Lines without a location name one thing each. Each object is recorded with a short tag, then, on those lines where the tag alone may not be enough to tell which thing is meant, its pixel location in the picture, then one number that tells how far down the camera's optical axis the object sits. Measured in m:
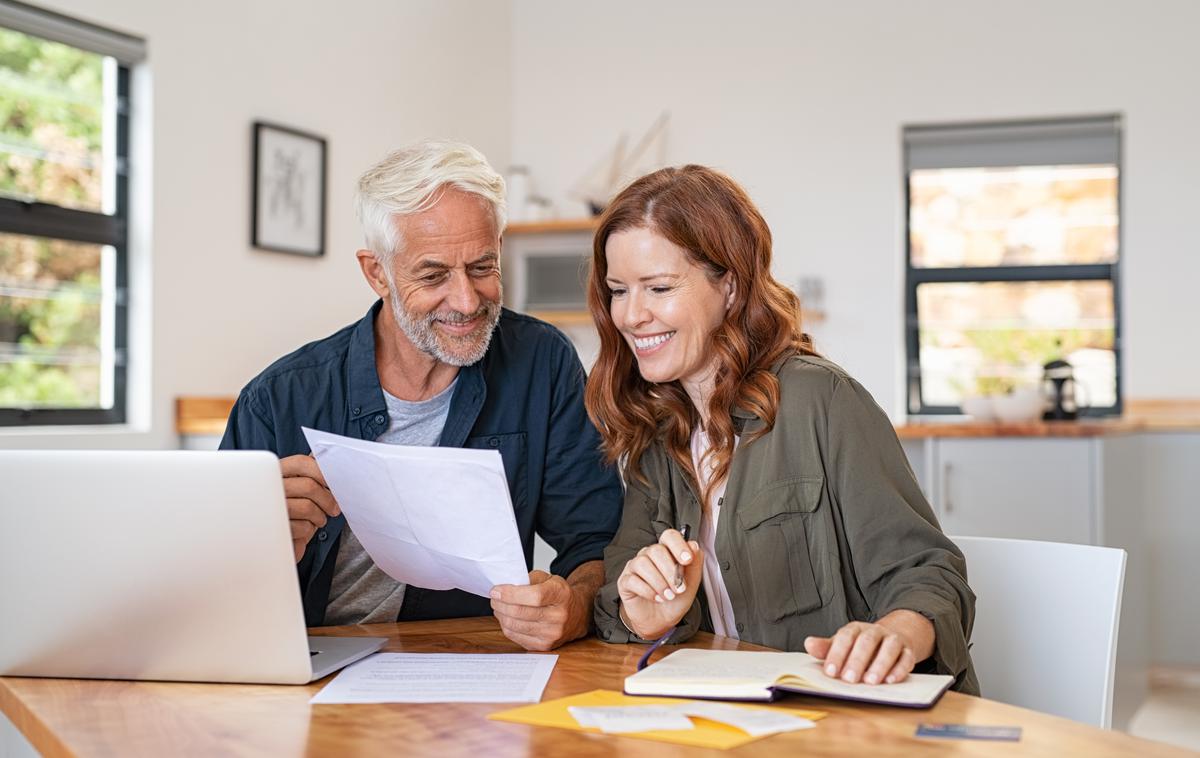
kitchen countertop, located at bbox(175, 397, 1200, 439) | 3.69
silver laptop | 1.17
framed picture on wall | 4.12
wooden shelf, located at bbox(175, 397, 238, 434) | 3.75
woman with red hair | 1.51
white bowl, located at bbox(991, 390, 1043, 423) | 4.06
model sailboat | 5.44
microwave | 5.49
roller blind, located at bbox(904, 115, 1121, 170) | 5.09
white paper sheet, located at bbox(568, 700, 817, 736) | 1.06
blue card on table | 1.03
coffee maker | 4.23
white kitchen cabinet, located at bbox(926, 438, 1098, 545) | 3.71
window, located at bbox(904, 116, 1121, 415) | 5.12
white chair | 1.49
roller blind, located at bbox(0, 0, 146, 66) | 3.32
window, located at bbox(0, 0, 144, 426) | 3.41
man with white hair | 1.82
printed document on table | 1.19
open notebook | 1.13
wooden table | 1.01
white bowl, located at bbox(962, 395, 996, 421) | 4.12
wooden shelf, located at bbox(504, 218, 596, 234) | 5.30
